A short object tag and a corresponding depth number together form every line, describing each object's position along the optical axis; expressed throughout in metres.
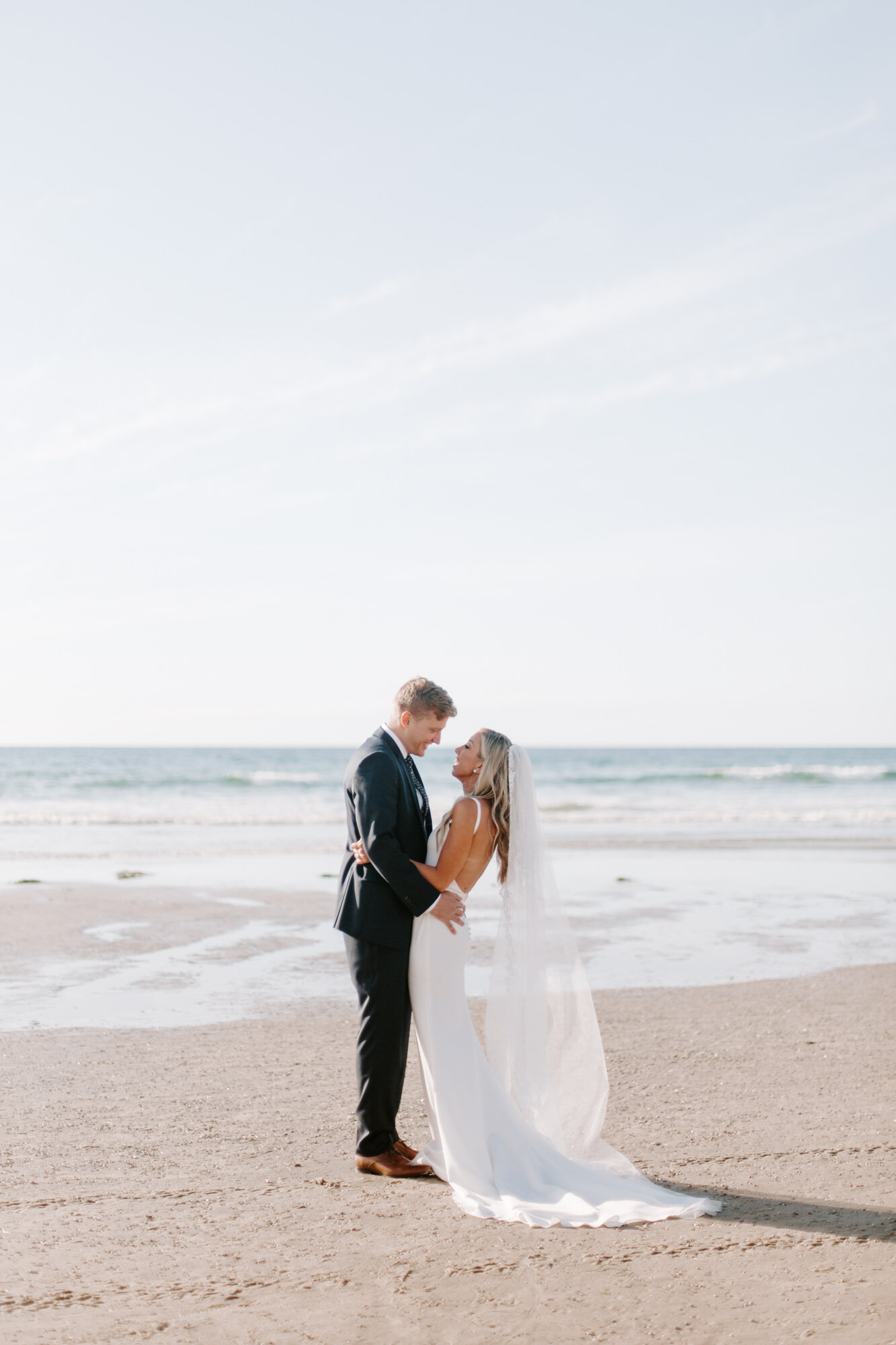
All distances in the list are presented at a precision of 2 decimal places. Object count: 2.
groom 4.58
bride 4.39
